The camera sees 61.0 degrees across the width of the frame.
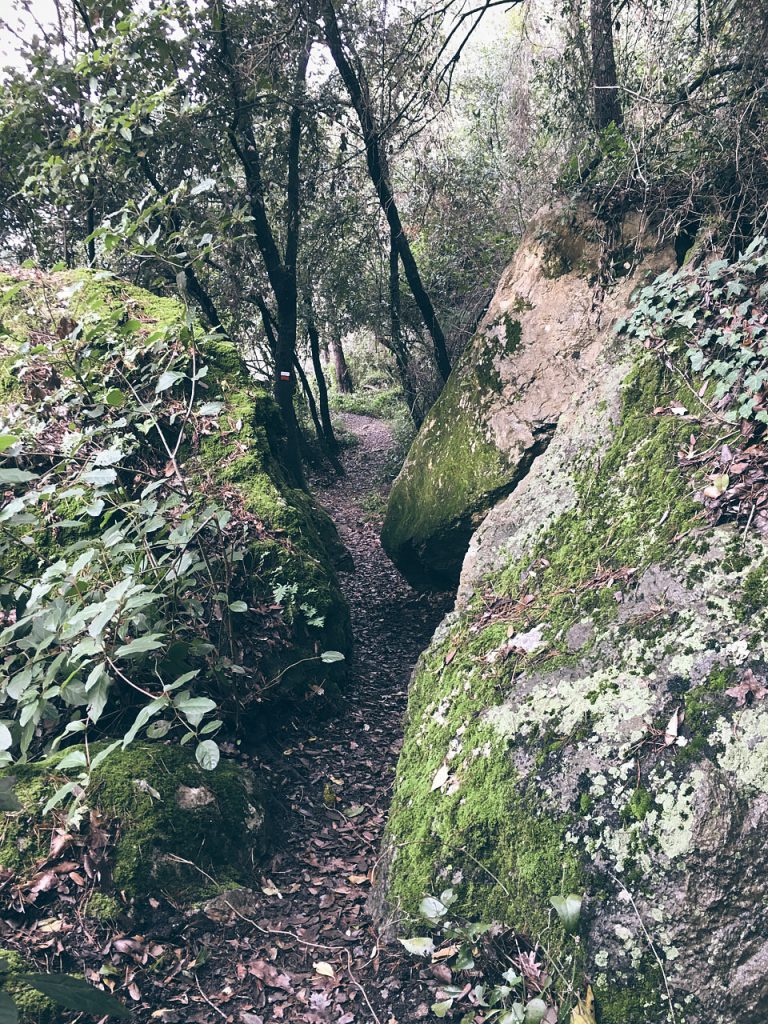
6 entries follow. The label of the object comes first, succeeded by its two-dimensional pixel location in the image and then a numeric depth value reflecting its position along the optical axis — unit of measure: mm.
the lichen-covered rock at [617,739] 2182
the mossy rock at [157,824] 2863
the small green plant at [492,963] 2283
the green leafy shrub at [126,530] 3092
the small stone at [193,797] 3158
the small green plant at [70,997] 1314
